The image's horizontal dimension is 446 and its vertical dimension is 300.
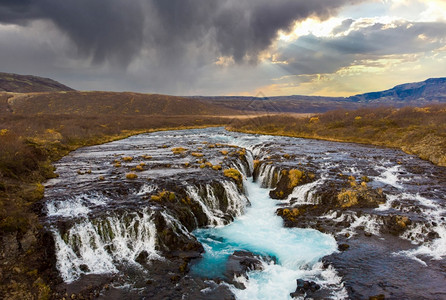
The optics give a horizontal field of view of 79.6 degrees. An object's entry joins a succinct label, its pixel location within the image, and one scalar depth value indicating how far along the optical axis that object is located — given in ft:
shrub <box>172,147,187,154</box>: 150.92
